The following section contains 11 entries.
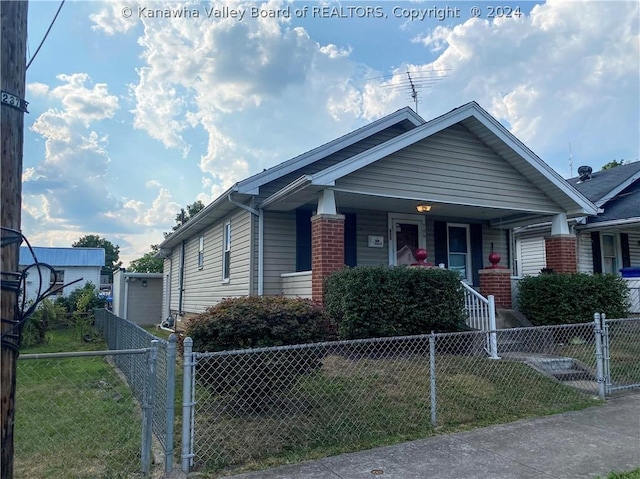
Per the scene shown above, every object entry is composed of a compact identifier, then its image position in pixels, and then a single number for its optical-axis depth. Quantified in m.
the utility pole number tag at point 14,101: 2.54
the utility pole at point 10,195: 2.44
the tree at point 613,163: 33.97
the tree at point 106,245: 72.12
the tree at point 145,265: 50.91
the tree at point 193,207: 44.28
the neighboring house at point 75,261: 35.03
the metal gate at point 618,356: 6.07
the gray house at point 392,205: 8.54
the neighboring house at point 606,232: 14.25
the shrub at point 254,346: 4.64
